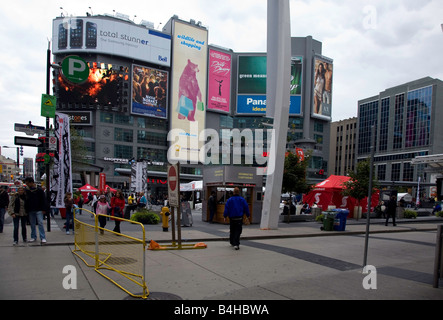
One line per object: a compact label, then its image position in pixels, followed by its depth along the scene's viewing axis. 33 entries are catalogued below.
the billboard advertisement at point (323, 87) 87.46
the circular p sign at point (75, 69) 12.78
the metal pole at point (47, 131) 12.64
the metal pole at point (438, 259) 5.86
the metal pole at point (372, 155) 6.61
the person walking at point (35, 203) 9.54
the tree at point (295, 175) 19.47
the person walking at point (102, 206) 12.21
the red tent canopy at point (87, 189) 30.65
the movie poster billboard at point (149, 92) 74.56
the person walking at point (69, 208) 12.12
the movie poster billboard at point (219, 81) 83.19
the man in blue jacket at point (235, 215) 9.91
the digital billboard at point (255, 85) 85.06
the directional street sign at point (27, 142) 11.87
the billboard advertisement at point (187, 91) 78.44
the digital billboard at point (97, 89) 68.88
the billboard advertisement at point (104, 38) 69.88
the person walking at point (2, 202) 11.89
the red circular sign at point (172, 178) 9.44
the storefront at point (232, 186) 17.88
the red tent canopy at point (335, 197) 23.83
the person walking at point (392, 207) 18.59
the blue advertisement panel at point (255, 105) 84.94
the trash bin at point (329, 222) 15.66
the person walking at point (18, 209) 9.59
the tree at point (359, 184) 21.42
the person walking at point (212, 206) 18.14
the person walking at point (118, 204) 13.04
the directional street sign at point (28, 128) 11.88
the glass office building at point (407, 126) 83.06
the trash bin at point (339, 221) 15.82
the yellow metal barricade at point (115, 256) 5.86
